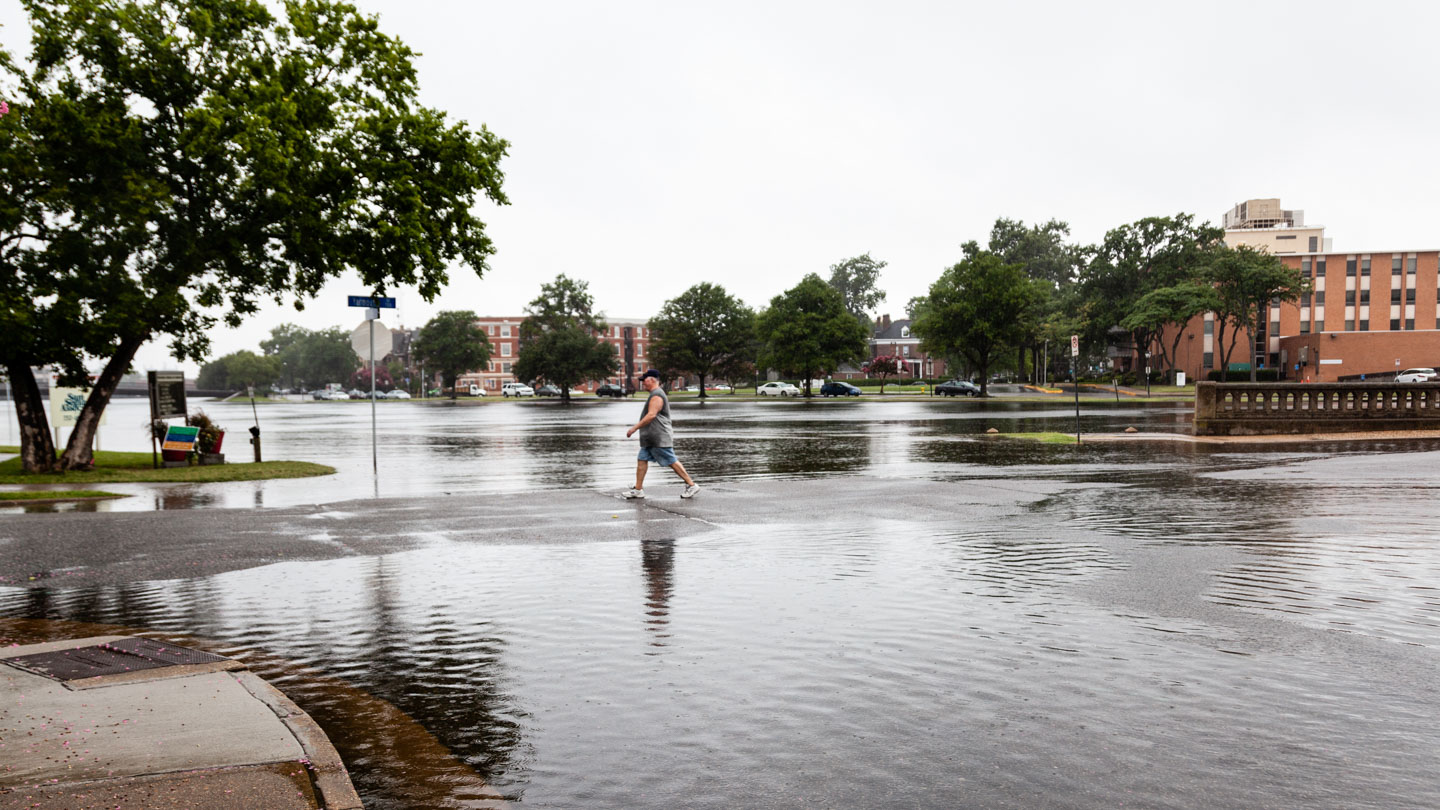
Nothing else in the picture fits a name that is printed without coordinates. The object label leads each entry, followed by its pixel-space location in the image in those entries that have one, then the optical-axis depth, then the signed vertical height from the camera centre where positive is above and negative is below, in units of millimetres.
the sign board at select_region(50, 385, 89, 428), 21500 -338
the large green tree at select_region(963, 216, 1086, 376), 135375 +17059
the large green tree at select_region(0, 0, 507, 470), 17109 +4035
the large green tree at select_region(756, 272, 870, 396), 87938 +4008
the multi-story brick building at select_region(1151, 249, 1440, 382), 101250 +6151
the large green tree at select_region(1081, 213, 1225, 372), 91250 +10025
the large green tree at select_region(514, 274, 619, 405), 86438 +1996
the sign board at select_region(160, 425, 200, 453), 20203 -1012
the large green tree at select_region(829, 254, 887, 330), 163000 +15451
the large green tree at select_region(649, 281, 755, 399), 98062 +4844
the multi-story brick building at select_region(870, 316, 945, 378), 160500 +4450
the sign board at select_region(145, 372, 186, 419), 21500 -117
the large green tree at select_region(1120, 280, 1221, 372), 80750 +5332
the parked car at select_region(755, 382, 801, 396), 99938 -1413
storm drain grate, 5412 -1571
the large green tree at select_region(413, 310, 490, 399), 125750 +4902
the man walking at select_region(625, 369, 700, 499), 14336 -874
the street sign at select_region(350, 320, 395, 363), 19688 +955
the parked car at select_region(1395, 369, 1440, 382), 74344 -936
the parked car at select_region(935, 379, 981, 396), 86125 -1447
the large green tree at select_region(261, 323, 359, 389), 195375 +5344
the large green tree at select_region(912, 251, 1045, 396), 78062 +5075
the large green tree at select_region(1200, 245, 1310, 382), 80188 +7114
